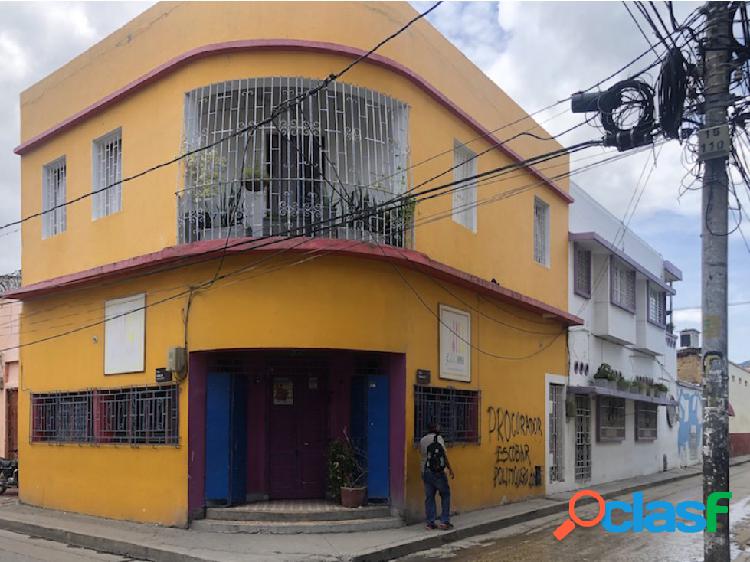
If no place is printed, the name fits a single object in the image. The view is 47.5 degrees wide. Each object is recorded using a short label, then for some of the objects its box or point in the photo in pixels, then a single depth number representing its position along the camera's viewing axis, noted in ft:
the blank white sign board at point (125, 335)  46.37
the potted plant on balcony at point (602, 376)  70.44
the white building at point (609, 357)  67.82
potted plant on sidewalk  42.98
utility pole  32.12
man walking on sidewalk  42.38
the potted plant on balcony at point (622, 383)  73.82
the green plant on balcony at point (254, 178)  43.16
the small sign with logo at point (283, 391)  47.06
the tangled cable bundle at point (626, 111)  35.42
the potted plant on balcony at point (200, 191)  43.60
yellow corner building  42.60
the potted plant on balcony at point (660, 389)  84.89
